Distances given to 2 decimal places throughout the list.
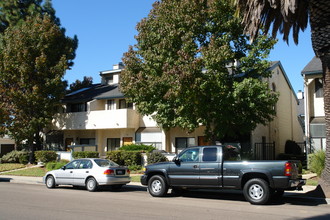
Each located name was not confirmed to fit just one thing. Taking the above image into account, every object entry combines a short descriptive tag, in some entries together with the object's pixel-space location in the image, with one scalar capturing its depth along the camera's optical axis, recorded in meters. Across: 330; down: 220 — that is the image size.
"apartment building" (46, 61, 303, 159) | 25.41
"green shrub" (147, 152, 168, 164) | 22.06
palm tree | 12.11
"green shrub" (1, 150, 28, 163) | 29.14
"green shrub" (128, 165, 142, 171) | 22.53
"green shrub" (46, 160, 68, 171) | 23.61
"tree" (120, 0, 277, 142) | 16.53
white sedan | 14.80
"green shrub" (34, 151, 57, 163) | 26.64
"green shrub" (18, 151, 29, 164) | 28.48
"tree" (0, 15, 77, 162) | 26.33
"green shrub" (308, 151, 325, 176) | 15.91
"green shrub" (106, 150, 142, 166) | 23.25
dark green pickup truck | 10.72
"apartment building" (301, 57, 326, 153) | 20.64
